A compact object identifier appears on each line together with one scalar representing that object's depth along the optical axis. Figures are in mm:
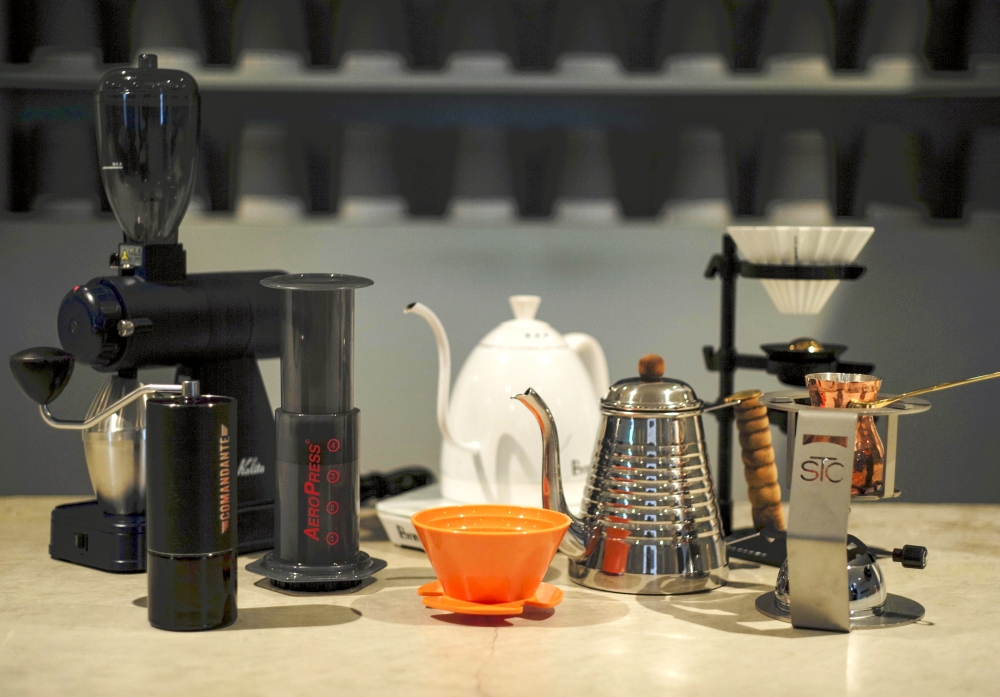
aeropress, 1032
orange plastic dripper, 981
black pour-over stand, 1217
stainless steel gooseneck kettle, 1094
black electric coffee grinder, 1140
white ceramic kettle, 1250
